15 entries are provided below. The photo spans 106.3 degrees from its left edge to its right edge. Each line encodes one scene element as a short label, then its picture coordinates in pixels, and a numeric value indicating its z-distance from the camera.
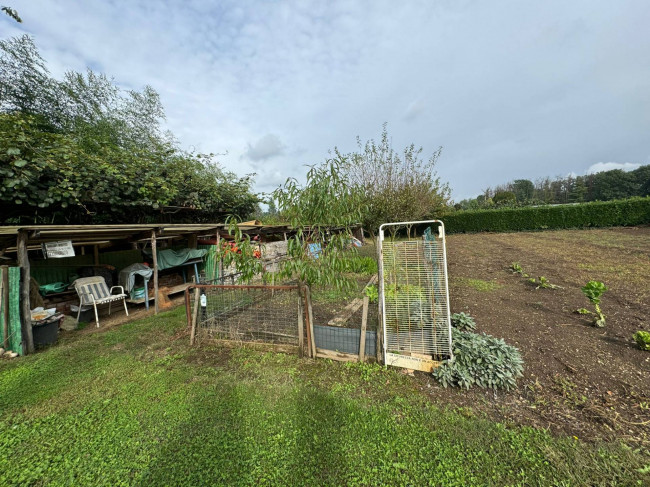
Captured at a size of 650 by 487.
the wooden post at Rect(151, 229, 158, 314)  6.72
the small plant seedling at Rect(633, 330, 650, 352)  3.10
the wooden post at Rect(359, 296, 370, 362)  3.43
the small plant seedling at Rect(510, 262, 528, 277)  7.37
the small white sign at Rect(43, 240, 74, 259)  5.19
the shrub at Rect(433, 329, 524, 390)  2.77
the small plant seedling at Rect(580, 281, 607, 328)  3.89
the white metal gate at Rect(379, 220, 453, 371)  3.01
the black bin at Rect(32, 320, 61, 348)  4.64
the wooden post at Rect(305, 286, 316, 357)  3.49
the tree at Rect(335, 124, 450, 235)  10.27
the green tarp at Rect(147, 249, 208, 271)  7.84
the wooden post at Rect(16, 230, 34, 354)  4.43
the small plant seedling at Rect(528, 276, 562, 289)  5.93
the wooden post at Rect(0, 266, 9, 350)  4.30
